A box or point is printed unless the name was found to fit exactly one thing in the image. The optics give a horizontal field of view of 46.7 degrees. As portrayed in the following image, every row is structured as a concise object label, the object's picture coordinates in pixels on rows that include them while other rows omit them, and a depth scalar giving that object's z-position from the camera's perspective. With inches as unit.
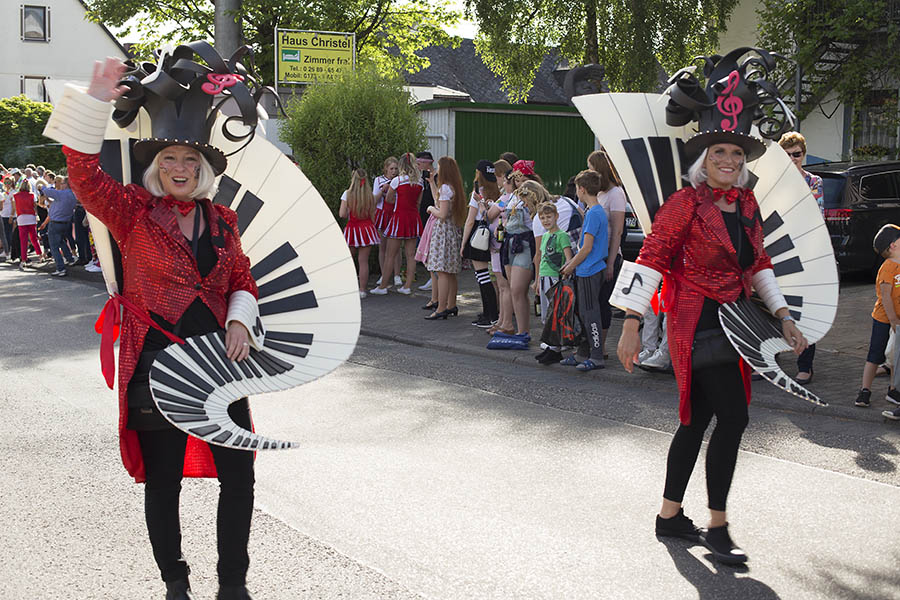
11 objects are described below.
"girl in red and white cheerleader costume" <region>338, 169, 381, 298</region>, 555.5
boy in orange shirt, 279.4
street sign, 842.2
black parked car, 546.0
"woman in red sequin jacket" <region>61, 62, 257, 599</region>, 140.1
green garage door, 776.9
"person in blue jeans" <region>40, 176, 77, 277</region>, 758.5
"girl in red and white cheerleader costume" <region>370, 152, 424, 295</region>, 553.6
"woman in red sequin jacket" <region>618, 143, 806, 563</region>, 169.9
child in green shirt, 364.5
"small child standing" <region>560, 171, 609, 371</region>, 350.6
